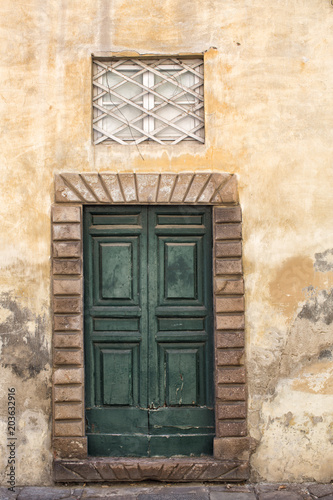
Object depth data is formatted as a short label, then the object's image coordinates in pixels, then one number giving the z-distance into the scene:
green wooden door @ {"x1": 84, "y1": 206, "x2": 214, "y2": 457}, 4.84
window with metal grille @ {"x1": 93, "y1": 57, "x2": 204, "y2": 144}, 4.90
